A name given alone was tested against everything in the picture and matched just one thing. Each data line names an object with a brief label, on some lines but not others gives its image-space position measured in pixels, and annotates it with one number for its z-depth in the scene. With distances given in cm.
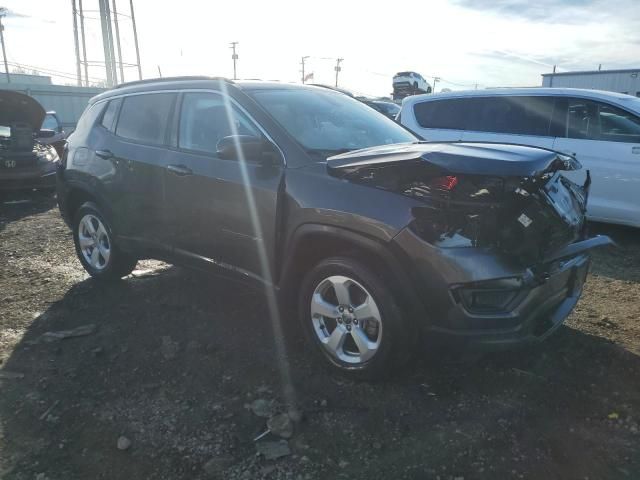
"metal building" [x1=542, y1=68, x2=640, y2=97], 3931
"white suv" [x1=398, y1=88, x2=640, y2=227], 584
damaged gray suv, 259
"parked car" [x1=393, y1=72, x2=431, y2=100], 3412
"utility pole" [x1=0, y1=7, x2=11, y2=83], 6235
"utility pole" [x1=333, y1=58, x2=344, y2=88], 7461
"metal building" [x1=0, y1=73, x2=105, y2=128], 2225
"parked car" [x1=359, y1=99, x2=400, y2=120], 1802
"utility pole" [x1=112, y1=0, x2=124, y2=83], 3531
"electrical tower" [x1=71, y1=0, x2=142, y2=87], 3488
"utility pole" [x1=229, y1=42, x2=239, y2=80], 6531
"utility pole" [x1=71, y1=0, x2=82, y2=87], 3497
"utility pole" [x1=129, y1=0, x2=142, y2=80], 3622
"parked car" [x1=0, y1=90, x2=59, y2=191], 852
